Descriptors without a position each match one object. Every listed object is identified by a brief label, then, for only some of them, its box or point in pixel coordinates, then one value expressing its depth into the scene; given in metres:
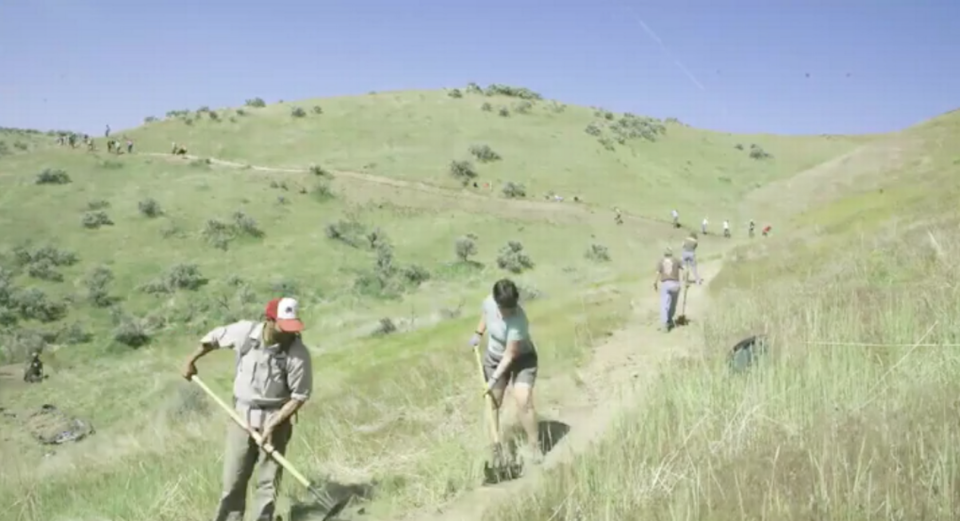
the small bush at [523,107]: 93.06
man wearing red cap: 6.21
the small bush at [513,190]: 60.14
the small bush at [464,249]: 44.01
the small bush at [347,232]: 45.84
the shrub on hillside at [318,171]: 60.38
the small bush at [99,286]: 33.53
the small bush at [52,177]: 53.38
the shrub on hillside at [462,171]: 64.62
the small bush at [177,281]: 35.44
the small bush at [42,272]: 36.03
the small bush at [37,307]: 31.27
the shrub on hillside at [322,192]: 55.07
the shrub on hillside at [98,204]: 48.24
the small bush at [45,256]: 37.66
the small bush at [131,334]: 29.23
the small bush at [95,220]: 44.50
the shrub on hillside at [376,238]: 45.50
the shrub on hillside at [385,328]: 26.97
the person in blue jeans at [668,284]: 15.50
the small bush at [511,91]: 105.25
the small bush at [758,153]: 83.44
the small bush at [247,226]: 45.78
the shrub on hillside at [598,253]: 44.62
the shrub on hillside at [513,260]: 42.47
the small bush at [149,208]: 47.16
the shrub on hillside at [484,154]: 70.25
